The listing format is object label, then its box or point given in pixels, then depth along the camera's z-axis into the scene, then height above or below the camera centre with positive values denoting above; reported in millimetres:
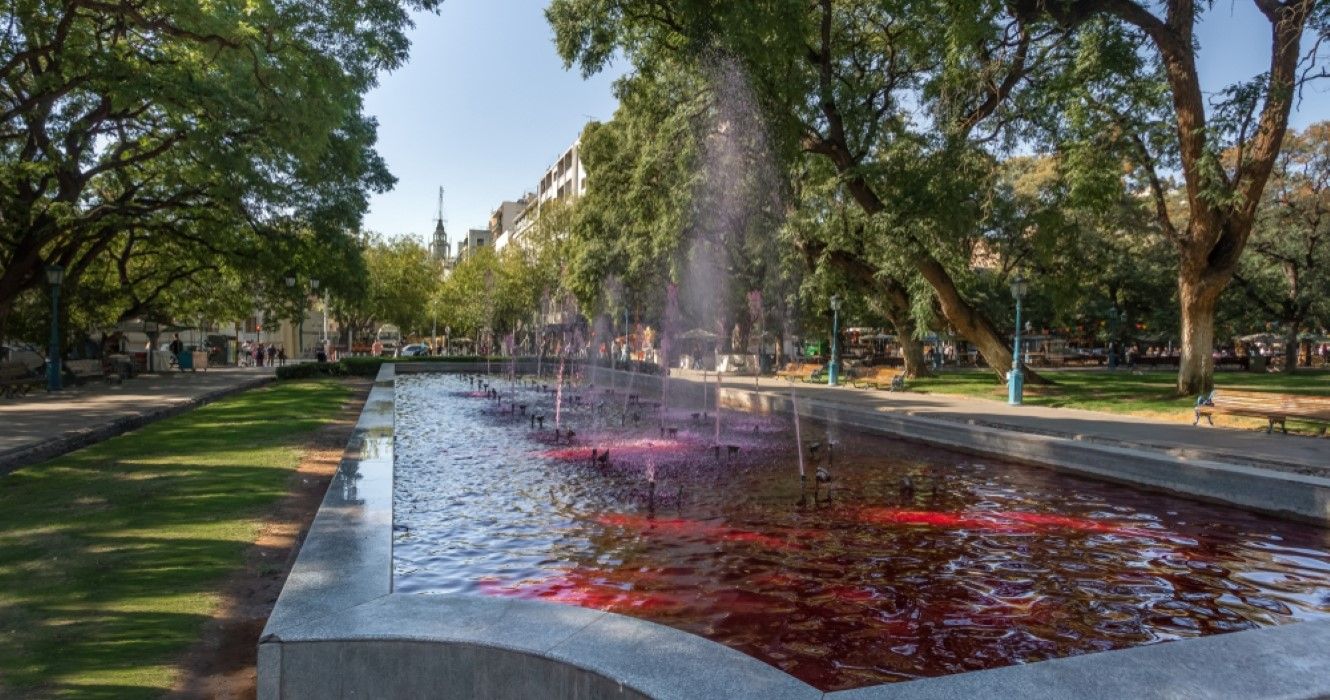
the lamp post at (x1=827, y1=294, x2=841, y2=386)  28172 -644
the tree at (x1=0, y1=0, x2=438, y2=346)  12523 +4369
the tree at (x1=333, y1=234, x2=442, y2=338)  59812 +4552
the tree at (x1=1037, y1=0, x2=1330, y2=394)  17109 +5232
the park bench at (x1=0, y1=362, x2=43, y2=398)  18938 -1048
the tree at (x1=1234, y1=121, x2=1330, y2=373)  35312 +5189
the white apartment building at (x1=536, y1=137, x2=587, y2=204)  81438 +18692
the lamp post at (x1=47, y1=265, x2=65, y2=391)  20812 +55
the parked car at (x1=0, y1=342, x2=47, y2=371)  26897 -678
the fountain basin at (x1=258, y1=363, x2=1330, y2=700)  2955 -1248
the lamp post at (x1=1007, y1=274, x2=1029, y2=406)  19891 -753
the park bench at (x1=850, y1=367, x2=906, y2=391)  25500 -979
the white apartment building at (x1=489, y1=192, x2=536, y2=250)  115425 +19072
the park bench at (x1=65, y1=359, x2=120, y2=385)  24212 -1027
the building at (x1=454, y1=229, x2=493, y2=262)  136125 +18384
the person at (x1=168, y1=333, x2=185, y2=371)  36469 -483
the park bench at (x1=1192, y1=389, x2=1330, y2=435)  13352 -891
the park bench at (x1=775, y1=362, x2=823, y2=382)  30525 -937
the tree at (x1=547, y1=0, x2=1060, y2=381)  17328 +6399
